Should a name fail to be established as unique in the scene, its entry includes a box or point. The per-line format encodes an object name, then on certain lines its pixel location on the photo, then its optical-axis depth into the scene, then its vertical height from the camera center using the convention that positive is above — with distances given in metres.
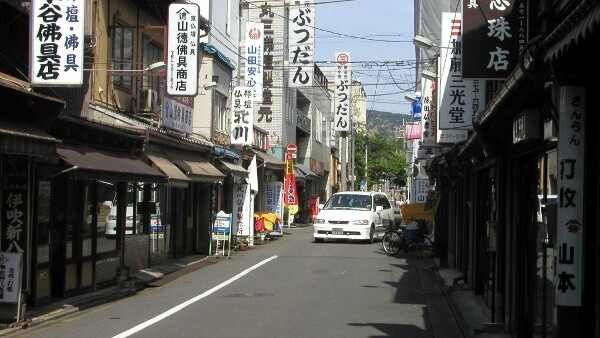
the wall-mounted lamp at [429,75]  20.69 +3.21
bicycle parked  24.89 -1.55
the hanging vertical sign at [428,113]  23.34 +2.58
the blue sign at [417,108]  31.14 +3.59
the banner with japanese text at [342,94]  40.33 +5.87
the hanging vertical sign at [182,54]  18.81 +3.36
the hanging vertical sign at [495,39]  10.84 +2.23
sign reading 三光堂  15.72 +1.97
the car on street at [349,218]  29.34 -0.96
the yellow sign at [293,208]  39.59 -0.82
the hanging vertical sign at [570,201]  5.64 -0.04
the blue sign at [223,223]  23.97 -0.99
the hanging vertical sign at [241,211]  28.19 -0.72
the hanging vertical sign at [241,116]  29.78 +2.92
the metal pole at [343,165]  53.30 +1.94
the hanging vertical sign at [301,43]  28.67 +5.66
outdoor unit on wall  20.81 +2.41
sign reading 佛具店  13.56 +2.59
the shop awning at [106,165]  13.32 +0.47
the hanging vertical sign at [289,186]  38.84 +0.31
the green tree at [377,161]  85.38 +3.69
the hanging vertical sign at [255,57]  32.56 +5.76
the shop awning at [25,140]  10.55 +0.70
